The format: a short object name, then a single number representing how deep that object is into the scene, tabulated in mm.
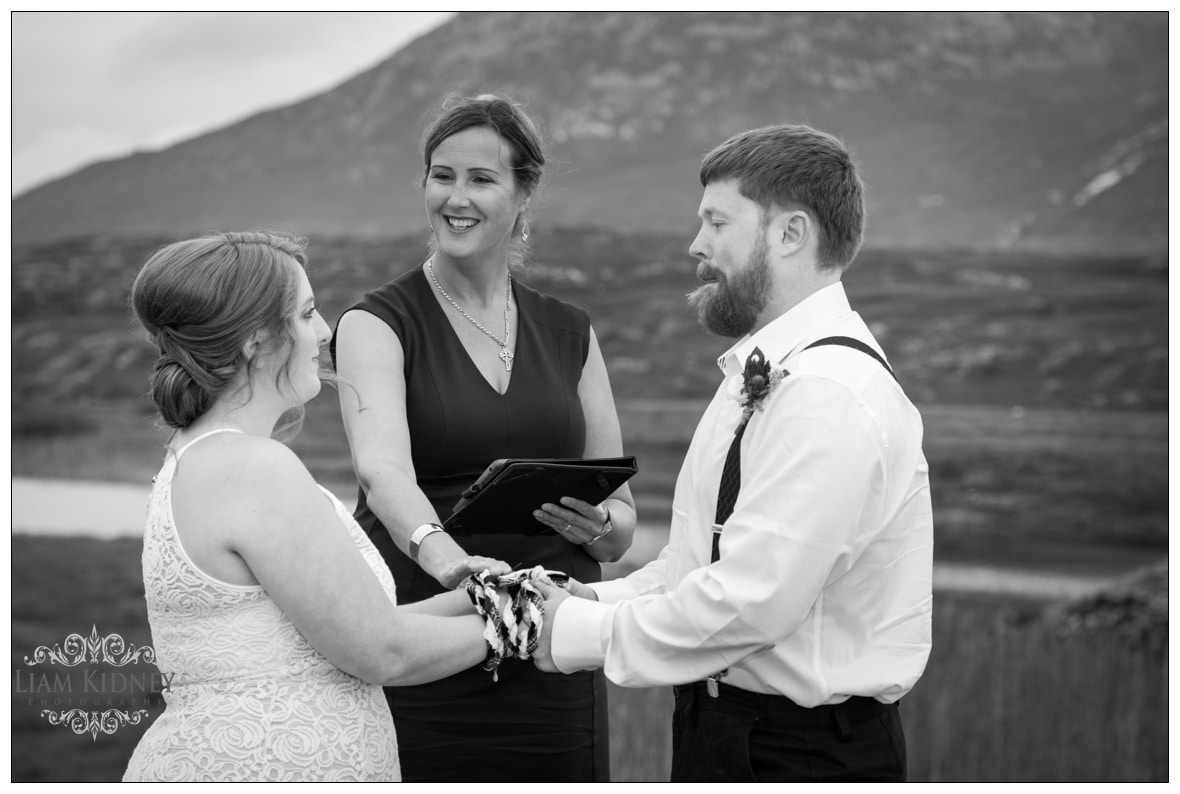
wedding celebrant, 2939
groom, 2021
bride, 2031
